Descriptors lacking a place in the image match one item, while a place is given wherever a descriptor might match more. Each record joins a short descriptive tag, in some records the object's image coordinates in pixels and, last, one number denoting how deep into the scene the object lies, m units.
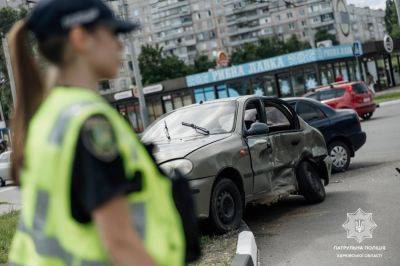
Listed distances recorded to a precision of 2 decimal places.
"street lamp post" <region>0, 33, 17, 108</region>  25.69
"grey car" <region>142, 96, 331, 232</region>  6.92
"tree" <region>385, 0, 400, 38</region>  124.75
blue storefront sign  39.66
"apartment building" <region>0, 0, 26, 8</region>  95.56
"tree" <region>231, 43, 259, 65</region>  95.12
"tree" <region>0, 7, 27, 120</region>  49.64
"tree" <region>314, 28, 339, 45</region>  114.56
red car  23.91
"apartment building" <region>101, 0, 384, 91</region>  130.25
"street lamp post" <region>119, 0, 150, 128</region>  25.84
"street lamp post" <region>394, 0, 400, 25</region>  24.25
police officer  1.70
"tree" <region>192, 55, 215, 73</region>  95.88
